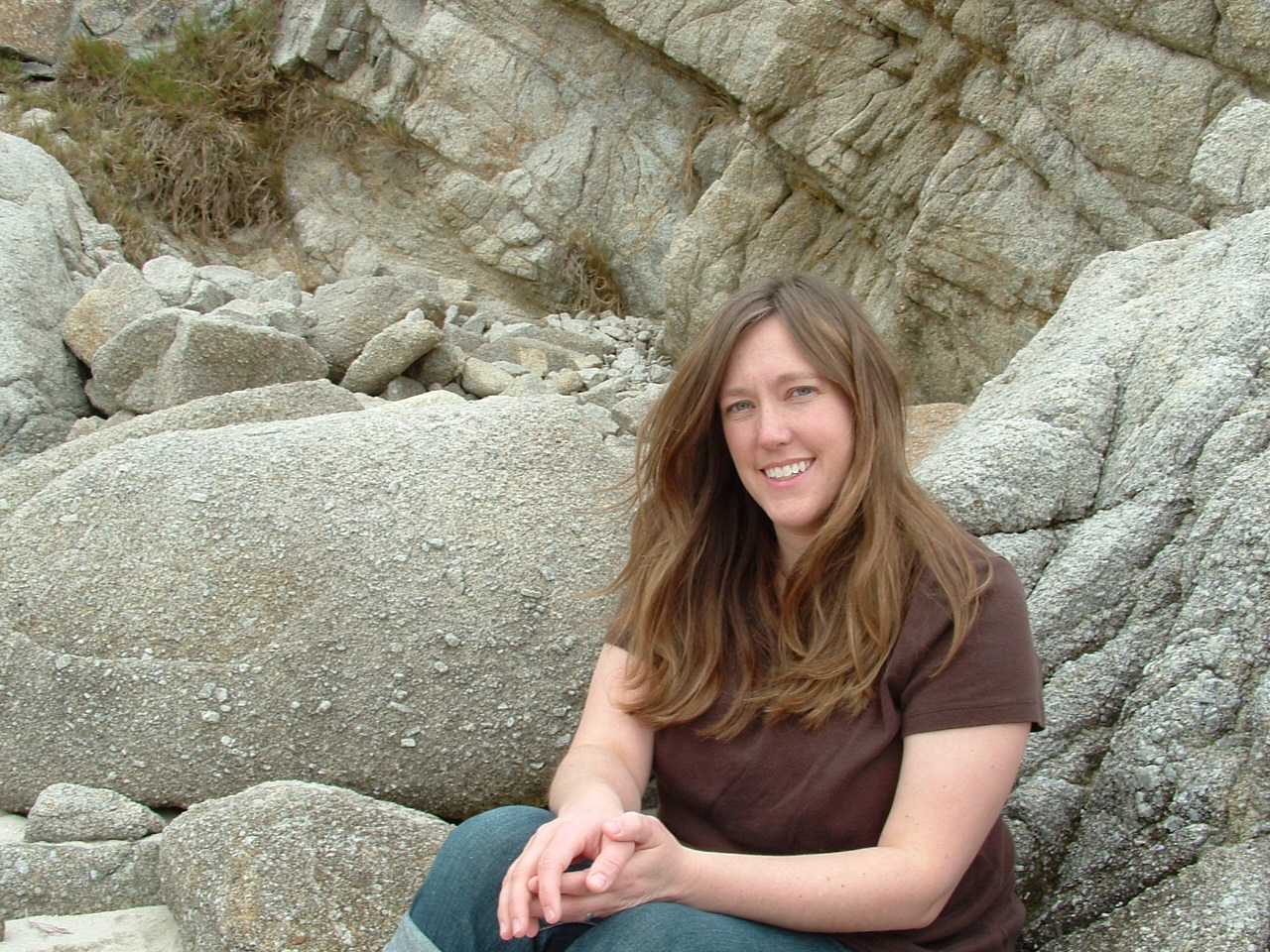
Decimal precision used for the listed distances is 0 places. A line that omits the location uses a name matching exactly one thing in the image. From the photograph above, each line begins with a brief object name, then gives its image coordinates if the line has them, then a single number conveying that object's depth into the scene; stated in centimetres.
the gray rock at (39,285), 528
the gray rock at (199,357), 457
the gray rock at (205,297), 620
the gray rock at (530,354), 656
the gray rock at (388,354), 526
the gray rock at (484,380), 560
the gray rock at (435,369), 563
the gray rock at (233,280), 729
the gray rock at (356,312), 564
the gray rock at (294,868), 193
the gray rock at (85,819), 240
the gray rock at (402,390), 535
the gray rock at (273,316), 555
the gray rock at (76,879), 220
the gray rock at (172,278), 647
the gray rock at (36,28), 939
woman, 149
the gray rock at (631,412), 502
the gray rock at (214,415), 344
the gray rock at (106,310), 557
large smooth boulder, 258
